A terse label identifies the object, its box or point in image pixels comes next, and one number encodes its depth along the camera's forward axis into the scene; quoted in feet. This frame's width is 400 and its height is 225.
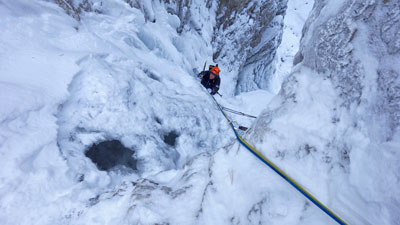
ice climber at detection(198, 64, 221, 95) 18.27
